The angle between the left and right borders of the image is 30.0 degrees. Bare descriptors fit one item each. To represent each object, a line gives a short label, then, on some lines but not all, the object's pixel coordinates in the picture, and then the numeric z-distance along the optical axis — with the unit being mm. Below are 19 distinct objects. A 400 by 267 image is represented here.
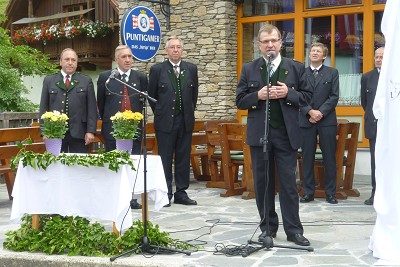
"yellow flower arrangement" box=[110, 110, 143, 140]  7352
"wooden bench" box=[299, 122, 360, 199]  10523
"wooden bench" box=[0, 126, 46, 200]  10180
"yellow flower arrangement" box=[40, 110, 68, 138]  7516
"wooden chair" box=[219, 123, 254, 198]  10703
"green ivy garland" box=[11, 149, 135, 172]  6930
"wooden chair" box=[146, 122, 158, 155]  11380
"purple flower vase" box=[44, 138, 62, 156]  7492
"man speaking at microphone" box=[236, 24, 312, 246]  7094
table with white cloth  6902
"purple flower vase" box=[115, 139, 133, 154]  7398
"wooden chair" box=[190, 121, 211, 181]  12484
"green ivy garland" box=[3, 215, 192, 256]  7023
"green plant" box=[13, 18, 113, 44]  23344
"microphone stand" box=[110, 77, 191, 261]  6887
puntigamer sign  11617
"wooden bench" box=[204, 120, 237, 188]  11578
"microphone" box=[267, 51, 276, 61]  6746
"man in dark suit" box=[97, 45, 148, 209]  9359
